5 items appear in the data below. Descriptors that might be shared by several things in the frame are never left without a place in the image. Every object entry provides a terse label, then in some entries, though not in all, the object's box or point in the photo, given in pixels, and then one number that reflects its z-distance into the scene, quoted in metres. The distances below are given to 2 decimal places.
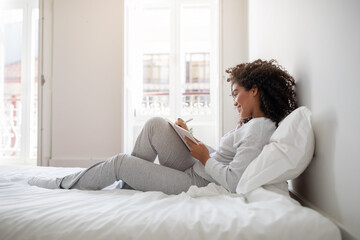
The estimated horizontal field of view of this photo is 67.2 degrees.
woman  1.20
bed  0.78
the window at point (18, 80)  3.79
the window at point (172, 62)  3.33
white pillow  1.01
